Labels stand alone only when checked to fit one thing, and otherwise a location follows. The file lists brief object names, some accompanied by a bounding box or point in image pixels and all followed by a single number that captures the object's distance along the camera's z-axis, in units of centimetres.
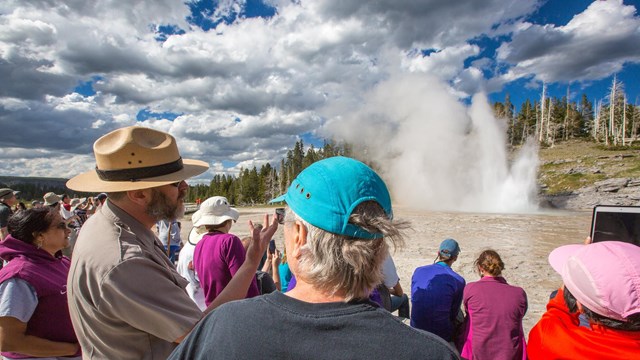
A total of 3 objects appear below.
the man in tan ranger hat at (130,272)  155
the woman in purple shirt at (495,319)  334
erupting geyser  3447
